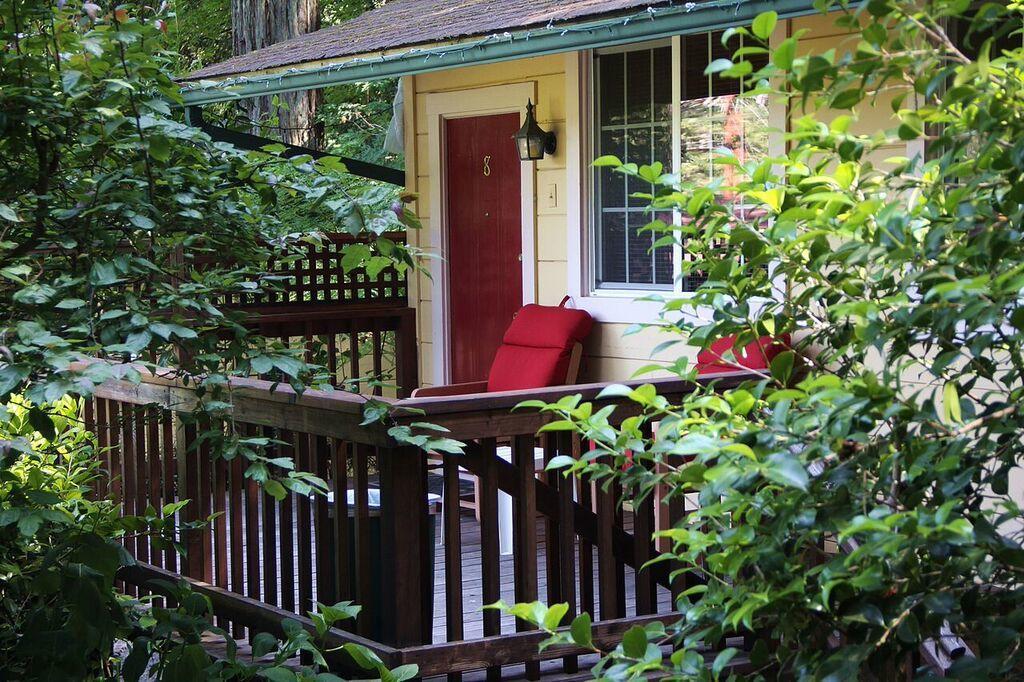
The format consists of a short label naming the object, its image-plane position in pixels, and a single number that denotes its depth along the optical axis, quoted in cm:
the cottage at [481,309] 402
